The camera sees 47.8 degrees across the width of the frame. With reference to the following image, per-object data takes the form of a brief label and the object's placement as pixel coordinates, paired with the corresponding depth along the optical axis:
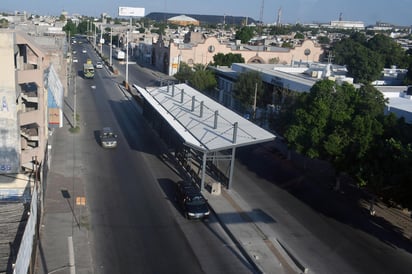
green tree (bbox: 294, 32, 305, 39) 169.80
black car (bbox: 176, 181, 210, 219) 25.19
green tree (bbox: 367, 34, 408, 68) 93.75
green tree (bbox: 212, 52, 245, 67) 78.38
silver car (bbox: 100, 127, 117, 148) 38.97
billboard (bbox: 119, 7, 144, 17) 88.31
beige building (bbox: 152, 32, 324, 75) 91.75
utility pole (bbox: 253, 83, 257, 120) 48.78
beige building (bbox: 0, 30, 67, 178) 25.62
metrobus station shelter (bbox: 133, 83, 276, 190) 29.41
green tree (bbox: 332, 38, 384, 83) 66.94
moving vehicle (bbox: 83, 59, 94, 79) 83.38
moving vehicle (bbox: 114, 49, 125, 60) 119.00
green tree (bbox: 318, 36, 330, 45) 157.50
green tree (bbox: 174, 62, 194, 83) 66.56
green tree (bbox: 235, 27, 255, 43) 134.50
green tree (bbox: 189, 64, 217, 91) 63.31
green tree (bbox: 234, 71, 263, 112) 52.62
